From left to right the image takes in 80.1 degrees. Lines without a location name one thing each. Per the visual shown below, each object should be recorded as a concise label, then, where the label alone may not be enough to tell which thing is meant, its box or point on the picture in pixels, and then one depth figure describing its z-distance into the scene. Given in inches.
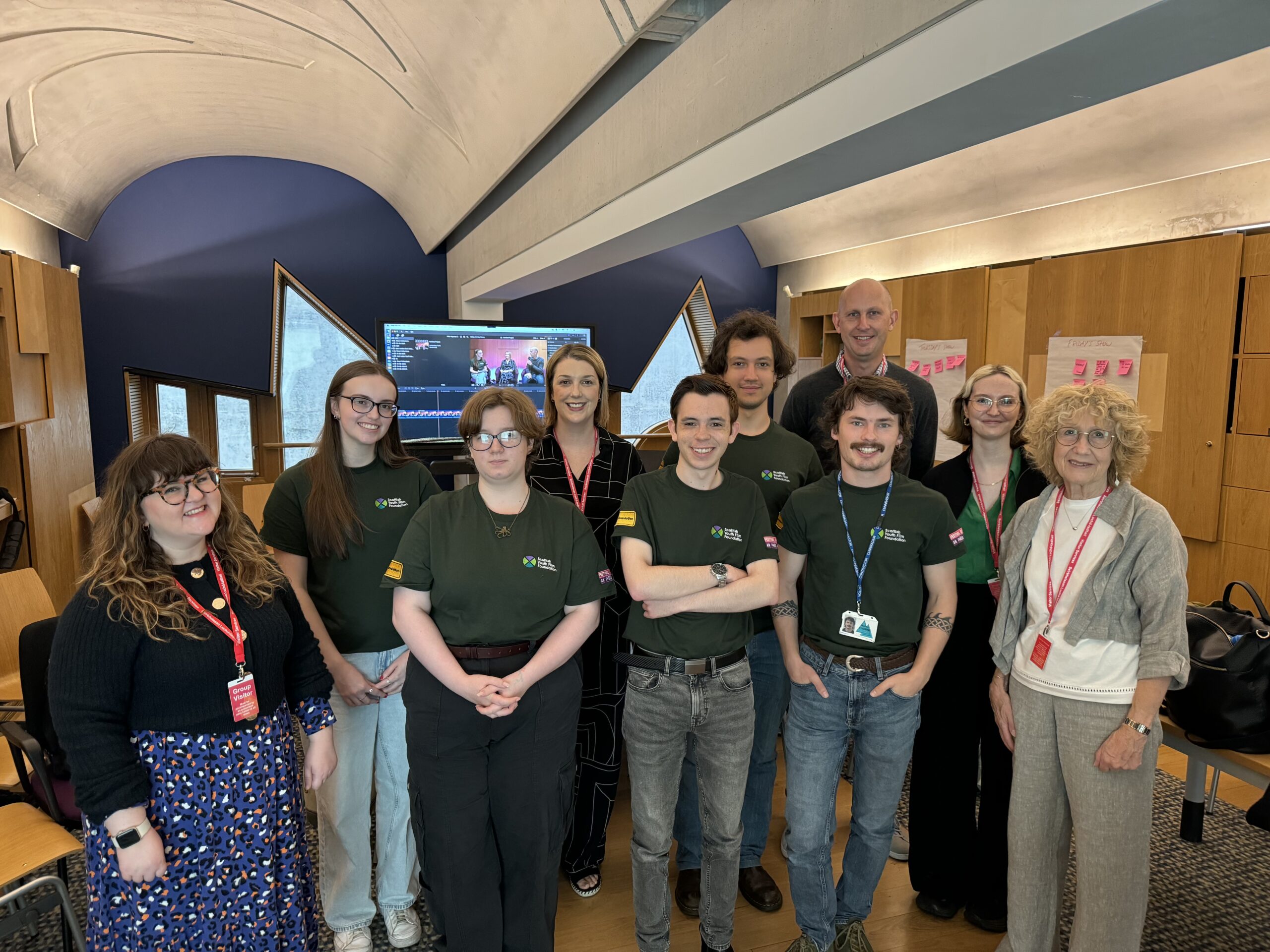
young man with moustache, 77.5
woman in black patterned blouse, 94.0
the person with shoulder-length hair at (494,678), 71.4
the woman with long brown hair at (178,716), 57.9
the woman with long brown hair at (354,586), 82.0
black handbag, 81.0
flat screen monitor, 216.1
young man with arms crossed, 76.1
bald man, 106.3
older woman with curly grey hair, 70.8
